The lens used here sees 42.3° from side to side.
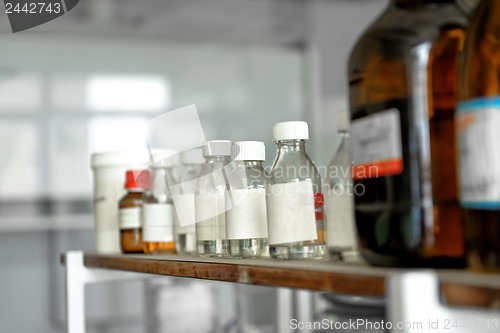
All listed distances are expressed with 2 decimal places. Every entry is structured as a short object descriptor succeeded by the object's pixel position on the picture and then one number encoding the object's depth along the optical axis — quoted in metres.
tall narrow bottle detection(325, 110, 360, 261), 0.58
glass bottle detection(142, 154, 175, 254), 0.92
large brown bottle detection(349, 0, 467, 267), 0.45
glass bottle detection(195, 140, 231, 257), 0.77
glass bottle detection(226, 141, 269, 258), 0.70
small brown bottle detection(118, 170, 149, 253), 0.98
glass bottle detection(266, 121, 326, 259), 0.62
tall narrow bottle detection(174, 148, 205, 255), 0.87
